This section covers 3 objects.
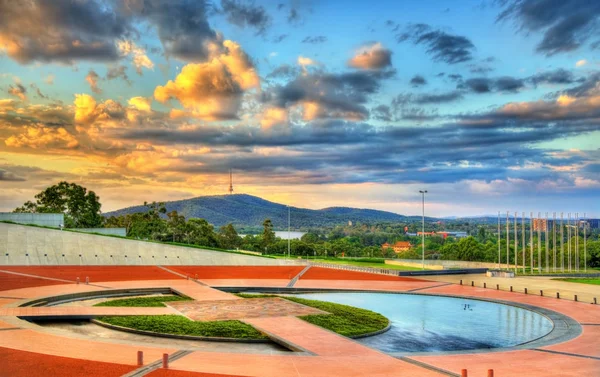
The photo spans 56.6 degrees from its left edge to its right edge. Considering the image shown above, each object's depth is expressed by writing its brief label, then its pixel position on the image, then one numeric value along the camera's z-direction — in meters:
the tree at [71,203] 81.94
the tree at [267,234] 101.51
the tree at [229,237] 101.03
